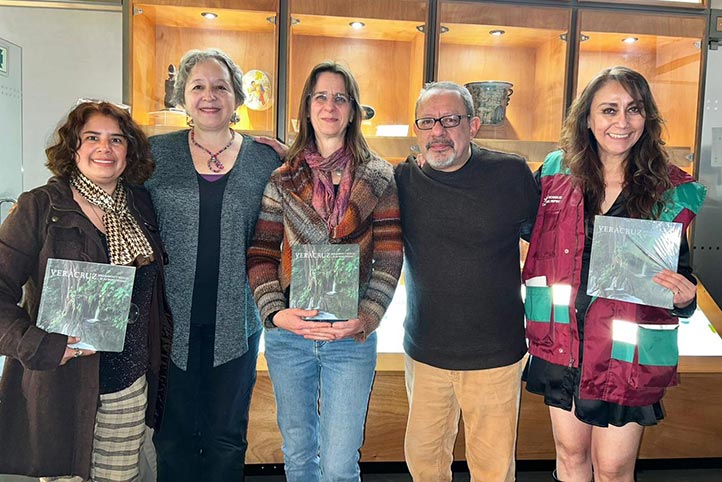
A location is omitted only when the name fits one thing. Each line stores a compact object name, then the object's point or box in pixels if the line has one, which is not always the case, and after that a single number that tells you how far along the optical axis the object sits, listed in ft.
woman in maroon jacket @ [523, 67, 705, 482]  5.15
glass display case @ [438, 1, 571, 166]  8.92
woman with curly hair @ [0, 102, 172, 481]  4.74
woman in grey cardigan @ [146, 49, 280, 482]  5.65
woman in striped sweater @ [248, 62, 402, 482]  5.51
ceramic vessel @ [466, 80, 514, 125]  9.21
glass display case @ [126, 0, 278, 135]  8.43
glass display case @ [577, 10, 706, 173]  9.04
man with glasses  5.71
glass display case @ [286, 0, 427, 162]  8.66
